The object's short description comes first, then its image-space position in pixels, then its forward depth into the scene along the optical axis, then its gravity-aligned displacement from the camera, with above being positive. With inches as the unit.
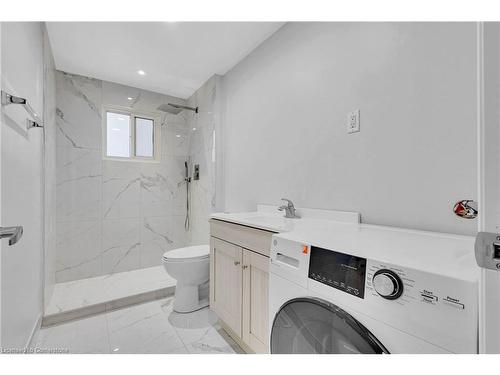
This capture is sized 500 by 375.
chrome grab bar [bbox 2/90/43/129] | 38.1 +14.6
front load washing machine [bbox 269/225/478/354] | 20.9 -11.4
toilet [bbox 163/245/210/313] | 79.4 -29.1
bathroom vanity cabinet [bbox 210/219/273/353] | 51.5 -23.4
